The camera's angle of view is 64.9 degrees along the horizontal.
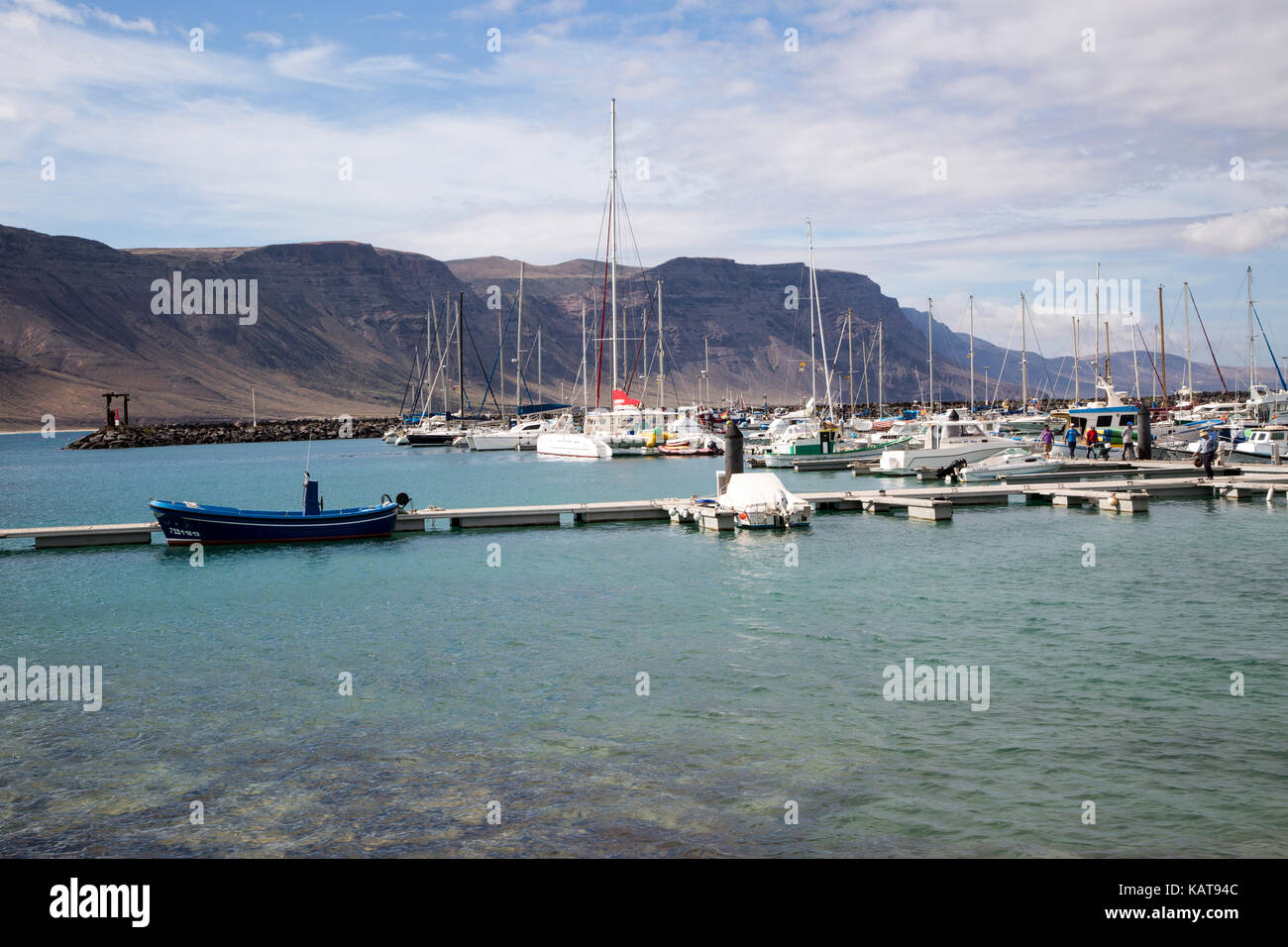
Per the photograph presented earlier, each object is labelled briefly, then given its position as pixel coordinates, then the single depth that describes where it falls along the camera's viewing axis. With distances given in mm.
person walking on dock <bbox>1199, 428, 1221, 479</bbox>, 41250
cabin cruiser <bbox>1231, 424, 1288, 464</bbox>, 52828
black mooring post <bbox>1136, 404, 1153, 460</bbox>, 51594
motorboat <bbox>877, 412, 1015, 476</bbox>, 50906
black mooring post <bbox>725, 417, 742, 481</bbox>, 34719
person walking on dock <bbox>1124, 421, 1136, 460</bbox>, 51778
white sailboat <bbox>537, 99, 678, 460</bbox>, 81750
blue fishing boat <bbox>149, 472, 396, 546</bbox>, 32719
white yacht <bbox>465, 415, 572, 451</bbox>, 105500
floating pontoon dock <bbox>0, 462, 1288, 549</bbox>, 33469
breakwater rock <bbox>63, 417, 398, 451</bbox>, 142500
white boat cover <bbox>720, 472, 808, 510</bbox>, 32906
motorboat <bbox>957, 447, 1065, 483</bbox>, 47438
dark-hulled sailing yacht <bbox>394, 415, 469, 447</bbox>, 122881
